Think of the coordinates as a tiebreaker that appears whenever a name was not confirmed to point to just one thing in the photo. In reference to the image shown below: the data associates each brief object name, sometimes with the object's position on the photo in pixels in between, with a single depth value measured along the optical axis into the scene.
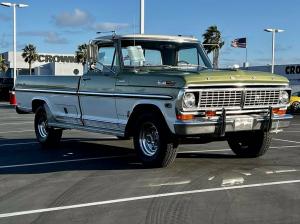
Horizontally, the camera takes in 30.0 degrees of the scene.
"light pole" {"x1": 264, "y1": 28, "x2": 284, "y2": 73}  48.56
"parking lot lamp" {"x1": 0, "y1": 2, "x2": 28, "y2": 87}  39.65
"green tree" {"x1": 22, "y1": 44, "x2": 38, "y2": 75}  86.12
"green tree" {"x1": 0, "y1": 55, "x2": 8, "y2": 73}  85.53
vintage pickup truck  8.92
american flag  42.94
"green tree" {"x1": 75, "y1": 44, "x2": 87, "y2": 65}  73.86
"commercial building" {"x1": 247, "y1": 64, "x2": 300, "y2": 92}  44.88
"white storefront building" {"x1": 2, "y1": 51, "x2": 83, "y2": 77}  89.21
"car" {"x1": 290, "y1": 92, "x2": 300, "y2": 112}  31.97
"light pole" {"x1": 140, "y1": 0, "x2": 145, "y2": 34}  21.05
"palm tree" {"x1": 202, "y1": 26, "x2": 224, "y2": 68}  61.66
